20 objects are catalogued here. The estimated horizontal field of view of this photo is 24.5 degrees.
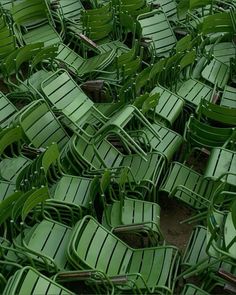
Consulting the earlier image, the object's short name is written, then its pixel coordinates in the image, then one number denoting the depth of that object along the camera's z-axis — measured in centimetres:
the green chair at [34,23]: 797
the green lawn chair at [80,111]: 583
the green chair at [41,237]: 490
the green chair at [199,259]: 507
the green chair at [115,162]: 600
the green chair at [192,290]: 499
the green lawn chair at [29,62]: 687
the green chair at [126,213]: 537
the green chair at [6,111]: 656
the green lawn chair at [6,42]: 732
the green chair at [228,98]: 737
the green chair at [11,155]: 575
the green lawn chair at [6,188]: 569
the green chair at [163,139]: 648
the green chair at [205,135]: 626
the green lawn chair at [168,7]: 909
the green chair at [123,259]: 483
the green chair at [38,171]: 543
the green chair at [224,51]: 833
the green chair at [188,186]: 590
